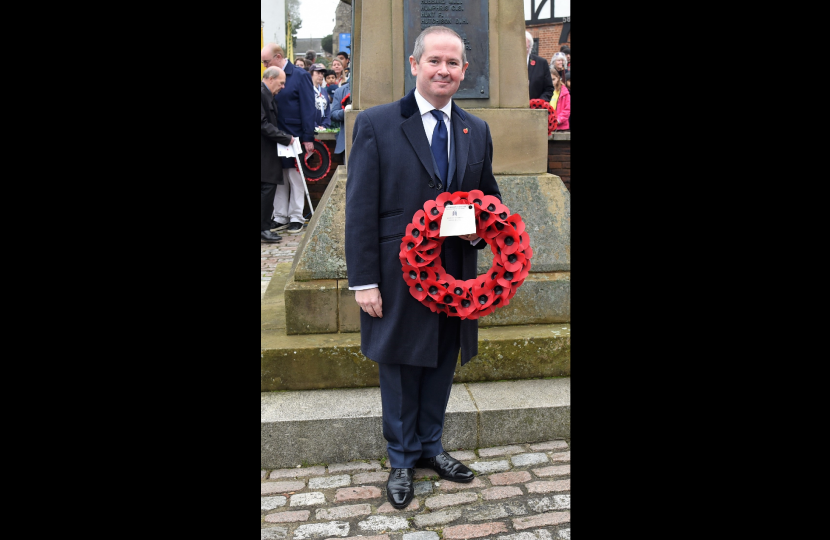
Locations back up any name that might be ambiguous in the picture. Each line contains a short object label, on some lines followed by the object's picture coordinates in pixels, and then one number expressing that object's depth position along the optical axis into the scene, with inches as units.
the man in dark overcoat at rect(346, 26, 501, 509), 112.3
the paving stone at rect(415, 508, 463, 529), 114.1
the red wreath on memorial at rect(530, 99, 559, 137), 340.2
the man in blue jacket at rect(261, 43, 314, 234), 354.9
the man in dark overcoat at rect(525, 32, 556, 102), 366.0
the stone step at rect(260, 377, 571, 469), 137.2
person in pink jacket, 413.1
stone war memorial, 139.9
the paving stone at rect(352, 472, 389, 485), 130.3
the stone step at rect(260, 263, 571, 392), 147.9
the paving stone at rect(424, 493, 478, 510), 119.5
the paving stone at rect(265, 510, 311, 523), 116.4
